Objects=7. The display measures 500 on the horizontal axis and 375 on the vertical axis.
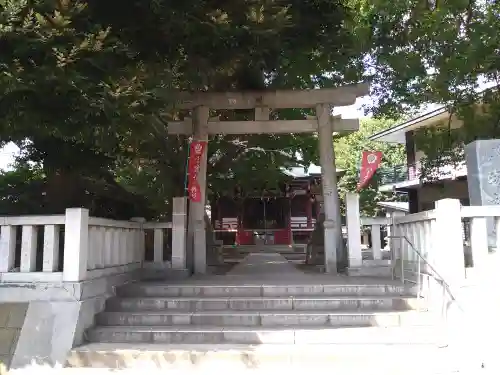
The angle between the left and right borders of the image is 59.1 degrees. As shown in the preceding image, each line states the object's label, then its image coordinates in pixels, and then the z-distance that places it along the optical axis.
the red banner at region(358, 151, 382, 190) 10.20
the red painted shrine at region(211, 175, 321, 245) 22.80
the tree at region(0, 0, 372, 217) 4.88
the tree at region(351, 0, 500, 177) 8.84
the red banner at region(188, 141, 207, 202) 9.70
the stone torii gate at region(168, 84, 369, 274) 9.85
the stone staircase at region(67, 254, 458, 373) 5.33
